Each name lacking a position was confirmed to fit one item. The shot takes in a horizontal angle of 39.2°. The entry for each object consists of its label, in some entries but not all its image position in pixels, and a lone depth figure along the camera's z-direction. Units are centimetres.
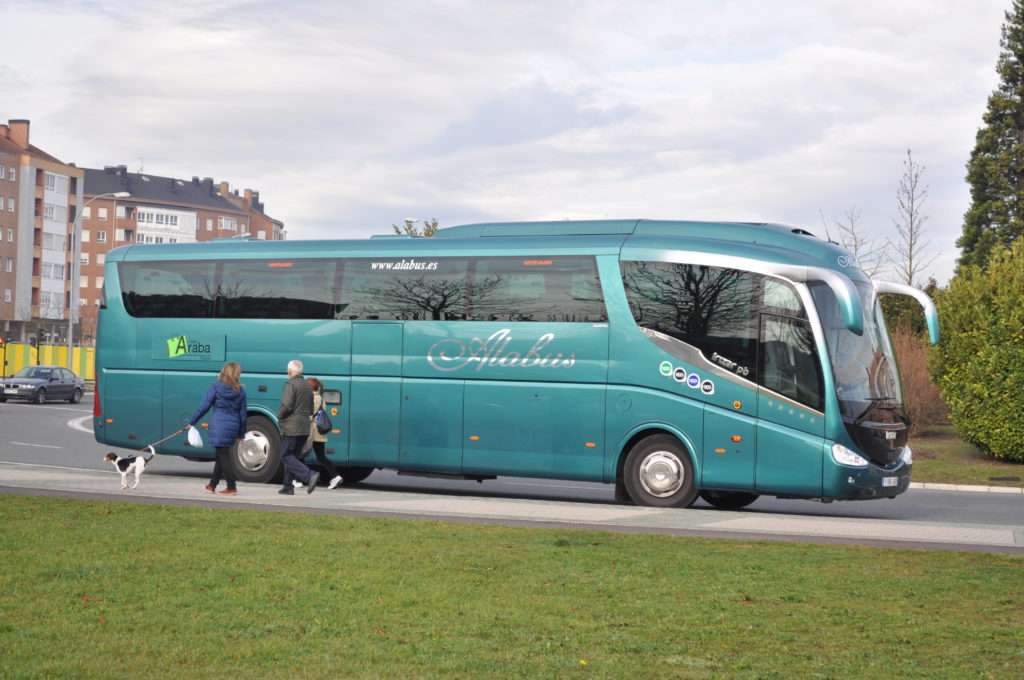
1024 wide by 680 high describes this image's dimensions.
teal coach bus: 1681
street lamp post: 6169
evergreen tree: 6094
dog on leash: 1723
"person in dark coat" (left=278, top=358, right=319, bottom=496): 1775
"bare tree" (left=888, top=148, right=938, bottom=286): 4525
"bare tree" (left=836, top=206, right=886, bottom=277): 4634
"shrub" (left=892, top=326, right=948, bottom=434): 3288
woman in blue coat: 1714
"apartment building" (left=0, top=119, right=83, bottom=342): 11931
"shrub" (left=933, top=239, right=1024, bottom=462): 2773
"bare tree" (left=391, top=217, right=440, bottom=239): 4703
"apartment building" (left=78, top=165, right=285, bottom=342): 15700
